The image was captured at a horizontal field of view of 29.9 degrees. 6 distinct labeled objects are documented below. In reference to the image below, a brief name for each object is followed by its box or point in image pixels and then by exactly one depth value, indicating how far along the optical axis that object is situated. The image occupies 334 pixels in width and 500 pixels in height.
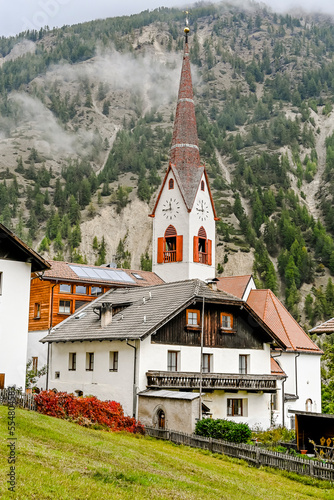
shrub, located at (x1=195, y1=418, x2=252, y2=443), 26.16
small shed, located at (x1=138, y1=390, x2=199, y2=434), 27.98
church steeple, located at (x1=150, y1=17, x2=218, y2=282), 58.69
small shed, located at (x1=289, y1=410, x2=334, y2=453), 26.30
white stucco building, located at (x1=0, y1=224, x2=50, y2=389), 31.00
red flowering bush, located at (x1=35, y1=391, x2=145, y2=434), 26.75
